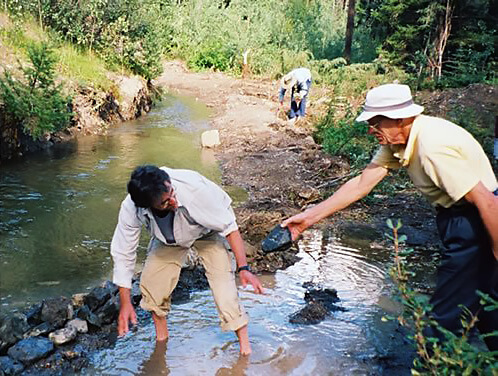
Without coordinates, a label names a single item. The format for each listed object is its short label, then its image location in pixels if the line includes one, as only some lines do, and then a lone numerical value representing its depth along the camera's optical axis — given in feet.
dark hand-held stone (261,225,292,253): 19.24
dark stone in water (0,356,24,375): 12.46
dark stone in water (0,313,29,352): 13.46
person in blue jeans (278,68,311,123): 43.07
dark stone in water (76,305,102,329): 14.56
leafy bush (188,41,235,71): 83.97
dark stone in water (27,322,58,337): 13.87
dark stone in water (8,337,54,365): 12.88
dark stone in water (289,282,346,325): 15.33
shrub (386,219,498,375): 7.36
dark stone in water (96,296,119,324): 14.96
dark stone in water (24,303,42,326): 14.52
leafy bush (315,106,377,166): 31.19
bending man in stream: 10.62
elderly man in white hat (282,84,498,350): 8.62
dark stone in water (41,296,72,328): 14.38
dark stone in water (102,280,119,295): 15.66
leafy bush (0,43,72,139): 29.01
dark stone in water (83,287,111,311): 15.30
